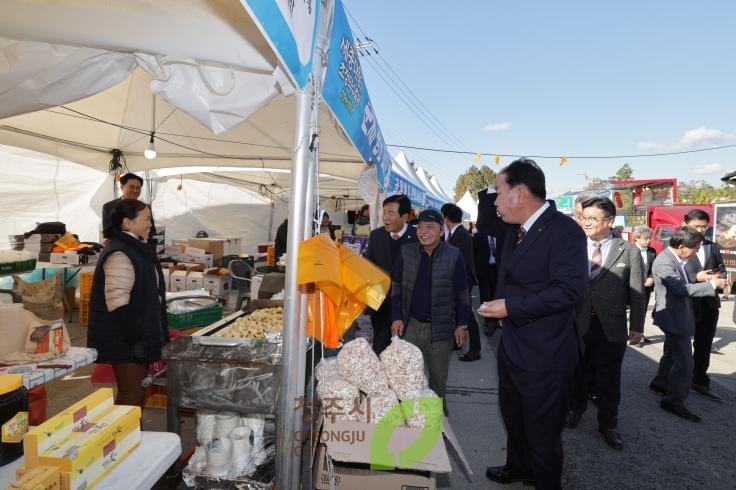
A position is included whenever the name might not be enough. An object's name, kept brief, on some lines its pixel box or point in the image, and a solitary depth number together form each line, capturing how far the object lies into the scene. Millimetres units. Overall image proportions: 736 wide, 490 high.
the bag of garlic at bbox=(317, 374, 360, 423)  2114
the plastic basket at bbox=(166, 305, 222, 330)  4367
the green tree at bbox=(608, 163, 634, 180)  72938
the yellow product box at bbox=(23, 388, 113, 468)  1187
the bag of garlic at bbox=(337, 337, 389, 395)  2223
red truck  13266
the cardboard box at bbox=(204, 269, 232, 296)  7172
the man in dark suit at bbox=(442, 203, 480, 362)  5543
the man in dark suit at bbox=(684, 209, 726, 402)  4391
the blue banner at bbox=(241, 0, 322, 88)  1330
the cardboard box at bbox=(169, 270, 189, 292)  7105
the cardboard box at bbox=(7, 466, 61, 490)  1060
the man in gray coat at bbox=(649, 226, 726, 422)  3848
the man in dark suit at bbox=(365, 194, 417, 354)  4332
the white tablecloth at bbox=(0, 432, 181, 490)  1315
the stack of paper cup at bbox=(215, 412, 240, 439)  2473
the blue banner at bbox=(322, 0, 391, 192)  2465
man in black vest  3420
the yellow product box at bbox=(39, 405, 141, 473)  1182
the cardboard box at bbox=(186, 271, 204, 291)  7082
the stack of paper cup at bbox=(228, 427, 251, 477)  2344
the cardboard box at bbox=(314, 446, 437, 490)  1879
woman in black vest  2619
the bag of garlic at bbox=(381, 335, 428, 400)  2279
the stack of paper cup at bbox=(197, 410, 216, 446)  2479
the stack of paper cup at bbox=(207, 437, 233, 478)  2324
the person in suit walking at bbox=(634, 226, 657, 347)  5965
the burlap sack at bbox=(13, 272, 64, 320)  4991
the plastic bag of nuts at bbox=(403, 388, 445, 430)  2061
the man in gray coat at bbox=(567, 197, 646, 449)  3400
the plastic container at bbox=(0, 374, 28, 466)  1363
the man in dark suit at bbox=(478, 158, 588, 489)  2256
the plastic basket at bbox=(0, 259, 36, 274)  4988
